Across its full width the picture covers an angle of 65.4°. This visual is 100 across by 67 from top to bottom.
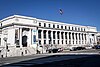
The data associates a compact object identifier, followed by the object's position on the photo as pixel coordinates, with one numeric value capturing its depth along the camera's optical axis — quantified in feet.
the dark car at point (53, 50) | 95.48
